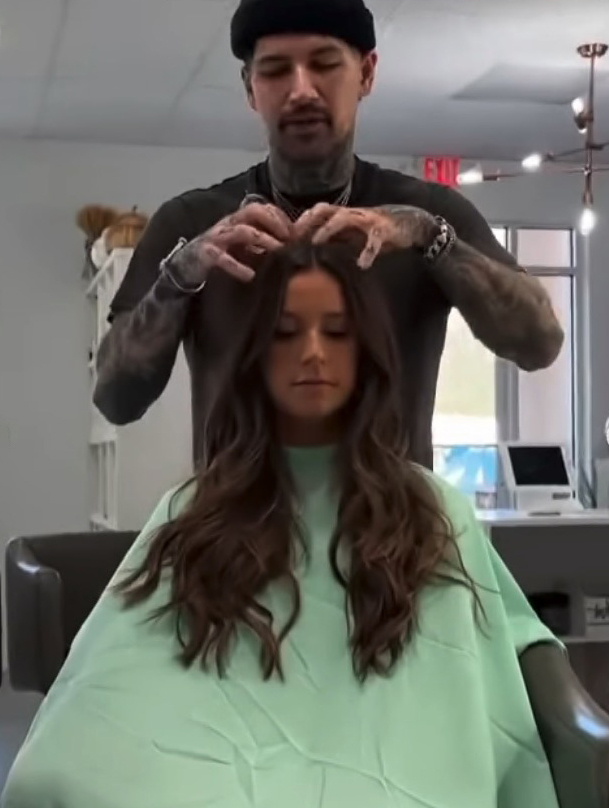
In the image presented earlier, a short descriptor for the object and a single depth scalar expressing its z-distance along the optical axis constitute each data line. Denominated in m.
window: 5.63
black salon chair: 1.11
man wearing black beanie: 1.30
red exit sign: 5.36
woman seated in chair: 1.10
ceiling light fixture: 3.97
